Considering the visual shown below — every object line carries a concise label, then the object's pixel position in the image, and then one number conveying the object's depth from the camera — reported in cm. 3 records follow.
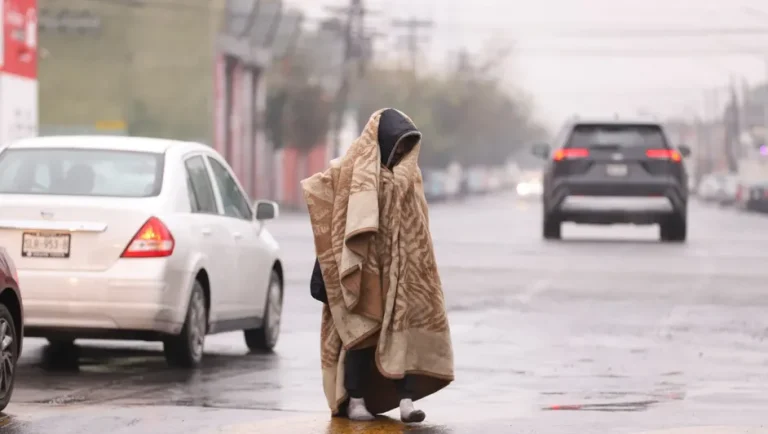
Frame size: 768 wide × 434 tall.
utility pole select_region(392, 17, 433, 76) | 11081
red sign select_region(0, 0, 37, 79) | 4381
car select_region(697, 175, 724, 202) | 9162
